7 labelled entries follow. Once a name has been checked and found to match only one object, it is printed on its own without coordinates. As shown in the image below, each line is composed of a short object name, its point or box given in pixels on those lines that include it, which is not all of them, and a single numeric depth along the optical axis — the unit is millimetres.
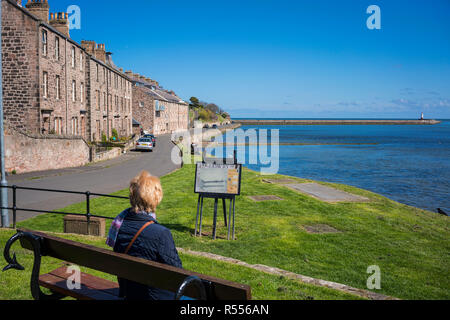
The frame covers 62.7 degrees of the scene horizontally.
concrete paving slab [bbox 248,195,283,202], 14896
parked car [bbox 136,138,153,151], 42031
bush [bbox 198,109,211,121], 143788
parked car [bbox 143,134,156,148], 43762
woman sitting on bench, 3771
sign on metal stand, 9359
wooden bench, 3238
